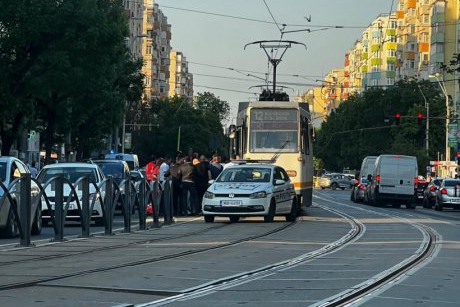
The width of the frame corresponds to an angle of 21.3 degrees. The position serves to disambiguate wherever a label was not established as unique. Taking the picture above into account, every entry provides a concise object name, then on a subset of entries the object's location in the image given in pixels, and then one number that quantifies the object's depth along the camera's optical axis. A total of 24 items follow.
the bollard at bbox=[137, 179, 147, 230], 26.95
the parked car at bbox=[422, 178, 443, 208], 59.73
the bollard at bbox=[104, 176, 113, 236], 24.30
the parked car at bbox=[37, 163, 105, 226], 22.34
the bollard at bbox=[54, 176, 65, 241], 21.72
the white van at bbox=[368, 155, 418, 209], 56.09
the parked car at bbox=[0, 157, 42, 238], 20.35
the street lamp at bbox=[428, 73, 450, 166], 90.14
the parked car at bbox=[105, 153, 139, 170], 53.38
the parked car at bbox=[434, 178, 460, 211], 55.72
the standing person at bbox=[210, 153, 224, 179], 37.81
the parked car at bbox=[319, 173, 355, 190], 113.81
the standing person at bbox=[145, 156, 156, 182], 38.56
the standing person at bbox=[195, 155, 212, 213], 35.72
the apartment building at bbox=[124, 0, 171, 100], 135.25
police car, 29.84
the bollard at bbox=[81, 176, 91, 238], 23.20
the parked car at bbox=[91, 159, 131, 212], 39.16
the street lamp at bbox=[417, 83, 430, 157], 103.56
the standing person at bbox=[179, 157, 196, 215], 34.59
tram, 36.84
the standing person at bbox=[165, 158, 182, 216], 34.74
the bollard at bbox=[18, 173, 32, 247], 20.08
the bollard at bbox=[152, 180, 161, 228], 27.75
